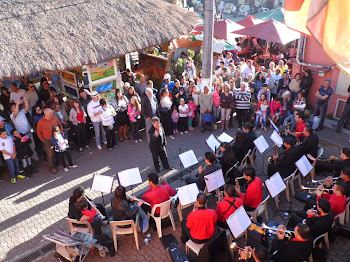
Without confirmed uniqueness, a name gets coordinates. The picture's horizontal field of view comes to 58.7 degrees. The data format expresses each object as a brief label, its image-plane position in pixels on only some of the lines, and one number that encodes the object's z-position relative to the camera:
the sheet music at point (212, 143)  8.19
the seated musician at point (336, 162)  7.27
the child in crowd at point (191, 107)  10.98
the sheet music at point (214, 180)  6.62
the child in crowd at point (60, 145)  8.58
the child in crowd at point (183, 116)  10.79
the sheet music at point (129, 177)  6.76
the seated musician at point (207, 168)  7.09
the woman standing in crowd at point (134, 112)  10.14
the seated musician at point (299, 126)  9.12
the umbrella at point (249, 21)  17.94
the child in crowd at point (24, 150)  8.46
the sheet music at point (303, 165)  6.97
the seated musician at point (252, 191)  6.38
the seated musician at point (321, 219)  5.53
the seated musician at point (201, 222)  5.49
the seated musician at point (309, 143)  8.04
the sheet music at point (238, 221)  5.31
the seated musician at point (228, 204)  5.85
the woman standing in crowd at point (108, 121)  9.73
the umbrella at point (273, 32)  14.33
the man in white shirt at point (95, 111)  9.69
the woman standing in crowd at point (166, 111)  10.39
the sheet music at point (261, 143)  7.79
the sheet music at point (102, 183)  6.57
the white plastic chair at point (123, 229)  6.01
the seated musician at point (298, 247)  4.96
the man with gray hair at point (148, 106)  9.94
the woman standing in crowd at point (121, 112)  10.27
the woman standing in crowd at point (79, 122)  9.70
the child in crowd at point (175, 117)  10.83
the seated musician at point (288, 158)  7.47
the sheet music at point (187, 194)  6.29
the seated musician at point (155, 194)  6.34
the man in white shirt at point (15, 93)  10.06
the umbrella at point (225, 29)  16.67
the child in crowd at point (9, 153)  8.12
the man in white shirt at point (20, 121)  8.85
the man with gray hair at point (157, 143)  8.38
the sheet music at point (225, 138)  8.39
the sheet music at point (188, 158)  7.46
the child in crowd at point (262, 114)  10.77
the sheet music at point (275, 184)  6.32
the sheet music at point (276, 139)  8.12
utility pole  10.23
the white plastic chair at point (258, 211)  6.40
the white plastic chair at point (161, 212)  6.31
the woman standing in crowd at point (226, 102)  10.73
